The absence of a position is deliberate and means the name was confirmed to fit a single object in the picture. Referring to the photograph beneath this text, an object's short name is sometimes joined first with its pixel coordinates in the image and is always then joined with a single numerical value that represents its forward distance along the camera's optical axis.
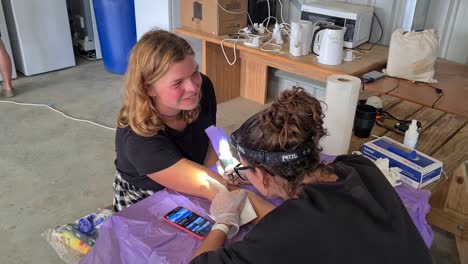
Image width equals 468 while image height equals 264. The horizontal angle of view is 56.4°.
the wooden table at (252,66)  2.46
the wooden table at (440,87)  1.91
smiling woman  1.30
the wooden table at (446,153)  1.36
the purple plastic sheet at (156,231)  1.05
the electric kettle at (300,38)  2.53
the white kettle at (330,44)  2.38
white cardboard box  1.29
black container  1.54
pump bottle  1.45
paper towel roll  1.42
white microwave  2.65
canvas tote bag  2.16
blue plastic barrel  4.03
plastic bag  1.51
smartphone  1.09
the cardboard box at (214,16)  3.00
